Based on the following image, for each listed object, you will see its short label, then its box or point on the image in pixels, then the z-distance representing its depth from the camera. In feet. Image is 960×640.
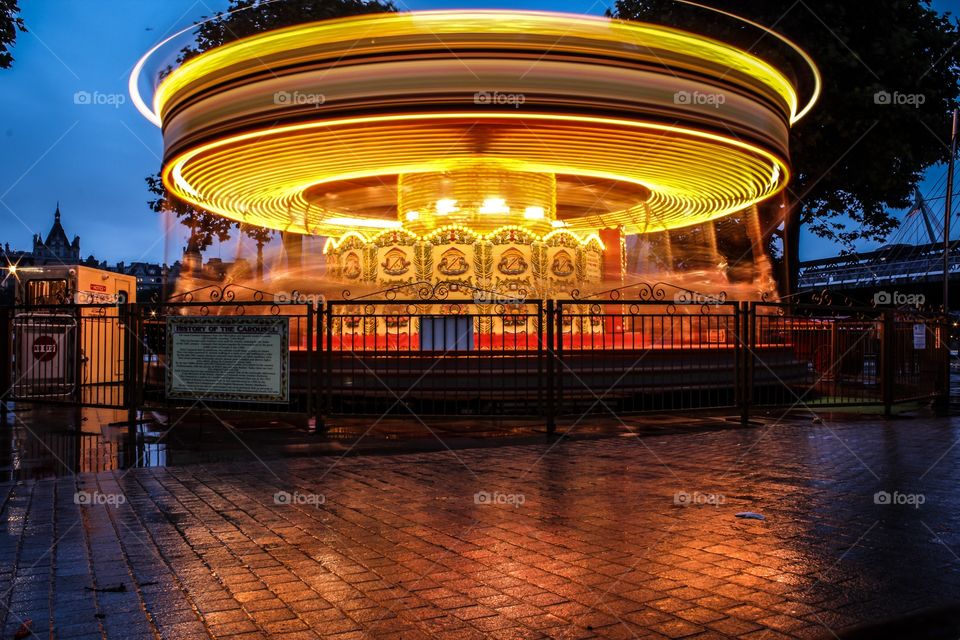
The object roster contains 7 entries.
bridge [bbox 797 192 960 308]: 170.92
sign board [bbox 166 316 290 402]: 29.89
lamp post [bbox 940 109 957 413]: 43.11
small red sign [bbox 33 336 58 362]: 44.88
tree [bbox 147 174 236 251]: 96.41
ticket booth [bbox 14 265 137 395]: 45.11
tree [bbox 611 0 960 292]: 73.46
